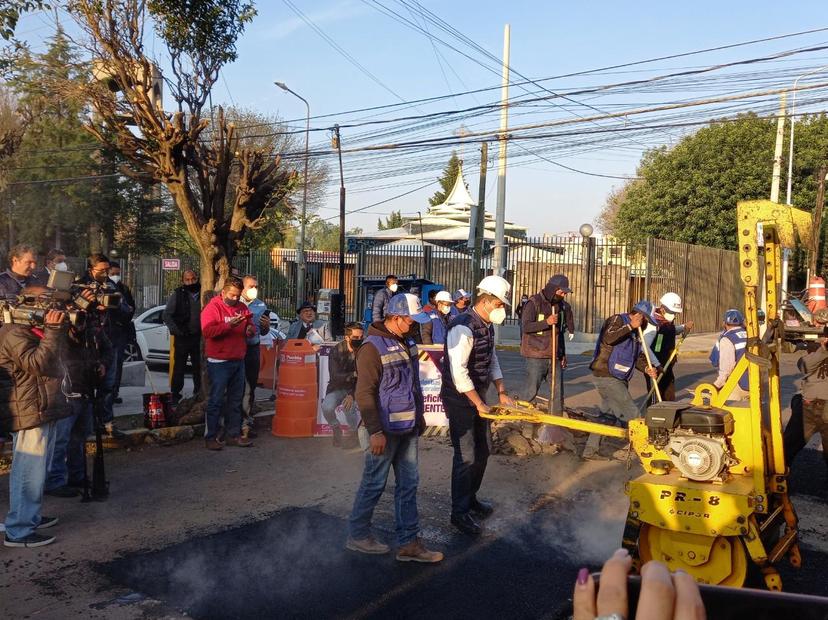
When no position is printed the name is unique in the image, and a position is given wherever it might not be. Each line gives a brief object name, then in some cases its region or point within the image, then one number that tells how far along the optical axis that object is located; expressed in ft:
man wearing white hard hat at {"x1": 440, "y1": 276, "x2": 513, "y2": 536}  19.13
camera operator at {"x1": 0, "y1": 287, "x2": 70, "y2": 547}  17.58
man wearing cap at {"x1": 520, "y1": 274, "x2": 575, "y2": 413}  30.37
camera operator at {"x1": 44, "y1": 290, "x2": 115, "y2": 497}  20.70
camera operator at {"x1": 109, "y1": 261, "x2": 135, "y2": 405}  31.07
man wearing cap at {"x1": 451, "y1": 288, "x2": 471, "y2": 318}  37.50
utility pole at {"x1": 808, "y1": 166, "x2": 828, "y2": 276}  89.97
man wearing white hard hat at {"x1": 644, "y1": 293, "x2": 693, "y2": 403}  28.14
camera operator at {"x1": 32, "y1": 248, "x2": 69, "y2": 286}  25.30
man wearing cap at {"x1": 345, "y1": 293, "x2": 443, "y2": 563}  17.35
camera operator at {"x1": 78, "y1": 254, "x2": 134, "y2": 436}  27.48
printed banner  30.60
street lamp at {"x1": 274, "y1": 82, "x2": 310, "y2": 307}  79.45
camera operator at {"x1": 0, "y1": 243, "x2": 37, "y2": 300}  21.43
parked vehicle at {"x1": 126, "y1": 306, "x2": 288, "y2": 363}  50.75
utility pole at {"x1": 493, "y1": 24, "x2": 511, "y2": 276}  67.77
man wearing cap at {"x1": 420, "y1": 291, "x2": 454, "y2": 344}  34.83
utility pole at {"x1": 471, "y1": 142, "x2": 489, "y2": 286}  62.38
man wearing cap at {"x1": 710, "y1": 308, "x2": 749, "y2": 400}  28.89
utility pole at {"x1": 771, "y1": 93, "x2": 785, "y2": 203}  83.46
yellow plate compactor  13.42
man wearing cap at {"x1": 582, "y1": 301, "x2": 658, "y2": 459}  26.45
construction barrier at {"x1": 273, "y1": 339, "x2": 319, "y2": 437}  30.40
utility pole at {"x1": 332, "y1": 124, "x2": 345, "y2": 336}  64.89
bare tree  29.71
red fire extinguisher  28.63
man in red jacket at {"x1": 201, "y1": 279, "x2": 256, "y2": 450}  27.32
